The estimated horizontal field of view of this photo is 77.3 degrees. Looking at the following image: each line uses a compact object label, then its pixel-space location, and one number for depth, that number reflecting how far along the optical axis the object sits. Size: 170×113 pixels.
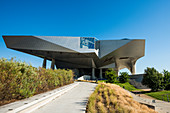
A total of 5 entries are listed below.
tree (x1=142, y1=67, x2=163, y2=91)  23.18
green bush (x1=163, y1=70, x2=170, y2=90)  23.72
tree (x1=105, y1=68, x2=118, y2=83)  25.37
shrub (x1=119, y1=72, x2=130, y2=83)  31.97
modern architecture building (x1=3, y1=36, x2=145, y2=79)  33.91
